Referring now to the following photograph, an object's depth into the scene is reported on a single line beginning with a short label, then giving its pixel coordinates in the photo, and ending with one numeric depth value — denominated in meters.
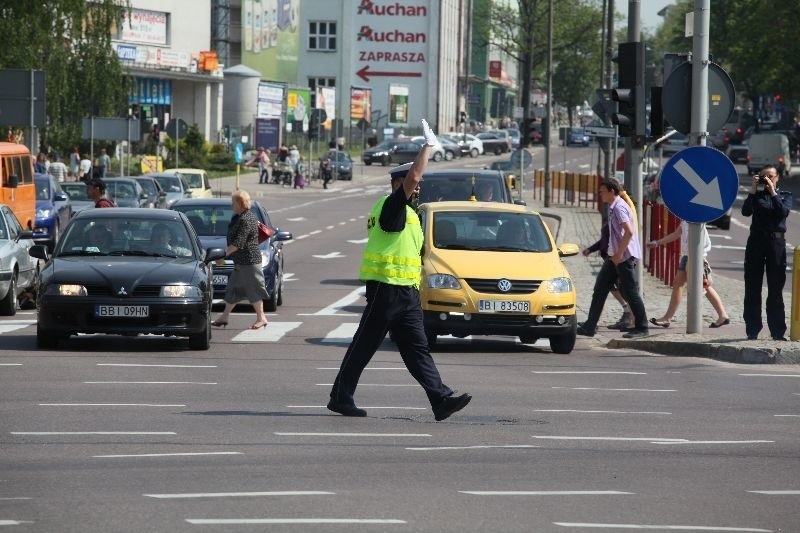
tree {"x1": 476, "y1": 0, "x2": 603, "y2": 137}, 137.50
